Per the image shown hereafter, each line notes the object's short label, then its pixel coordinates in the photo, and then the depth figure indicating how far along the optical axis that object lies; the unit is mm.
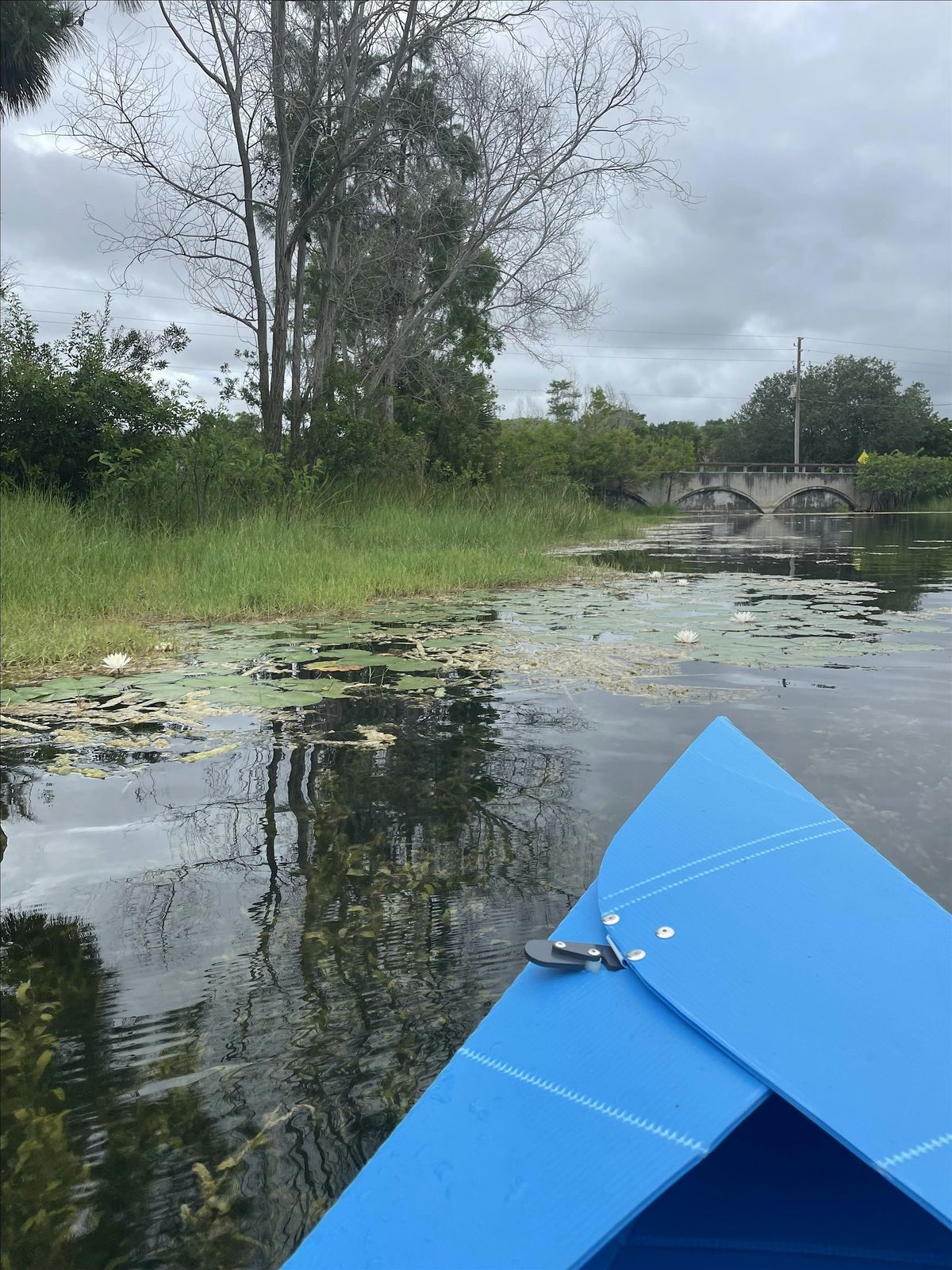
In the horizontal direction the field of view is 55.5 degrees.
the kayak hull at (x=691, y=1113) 842
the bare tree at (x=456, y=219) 11797
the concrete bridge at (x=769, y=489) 46812
